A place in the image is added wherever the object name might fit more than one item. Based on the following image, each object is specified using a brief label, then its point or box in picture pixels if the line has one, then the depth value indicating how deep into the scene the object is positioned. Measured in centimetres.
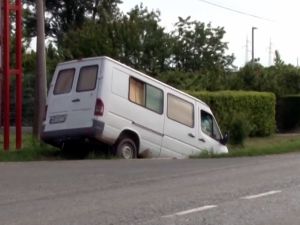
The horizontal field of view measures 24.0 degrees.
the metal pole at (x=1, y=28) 1784
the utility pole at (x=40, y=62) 2038
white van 1623
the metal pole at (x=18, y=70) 1803
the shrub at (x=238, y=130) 2544
